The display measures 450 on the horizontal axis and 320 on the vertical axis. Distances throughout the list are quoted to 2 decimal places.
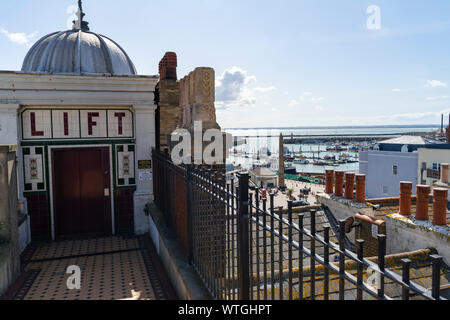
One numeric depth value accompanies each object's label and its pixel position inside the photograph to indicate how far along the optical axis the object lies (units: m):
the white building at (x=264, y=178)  41.18
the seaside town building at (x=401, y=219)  8.05
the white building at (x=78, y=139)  8.16
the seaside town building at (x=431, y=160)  27.30
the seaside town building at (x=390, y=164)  31.58
